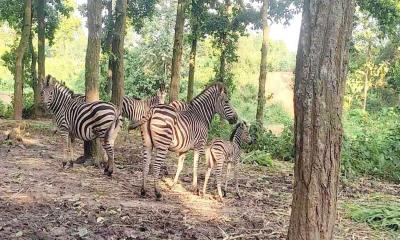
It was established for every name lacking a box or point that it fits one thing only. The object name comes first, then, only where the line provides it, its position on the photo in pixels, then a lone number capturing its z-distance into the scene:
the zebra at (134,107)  15.19
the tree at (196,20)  20.33
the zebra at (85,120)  9.80
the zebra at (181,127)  8.22
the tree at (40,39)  21.50
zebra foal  8.32
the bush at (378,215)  6.94
